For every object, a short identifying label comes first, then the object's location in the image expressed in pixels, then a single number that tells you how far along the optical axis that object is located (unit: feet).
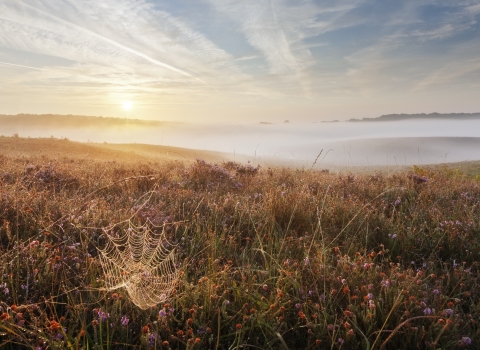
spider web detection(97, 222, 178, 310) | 8.75
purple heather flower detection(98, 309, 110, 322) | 7.55
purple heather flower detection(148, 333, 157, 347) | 7.13
